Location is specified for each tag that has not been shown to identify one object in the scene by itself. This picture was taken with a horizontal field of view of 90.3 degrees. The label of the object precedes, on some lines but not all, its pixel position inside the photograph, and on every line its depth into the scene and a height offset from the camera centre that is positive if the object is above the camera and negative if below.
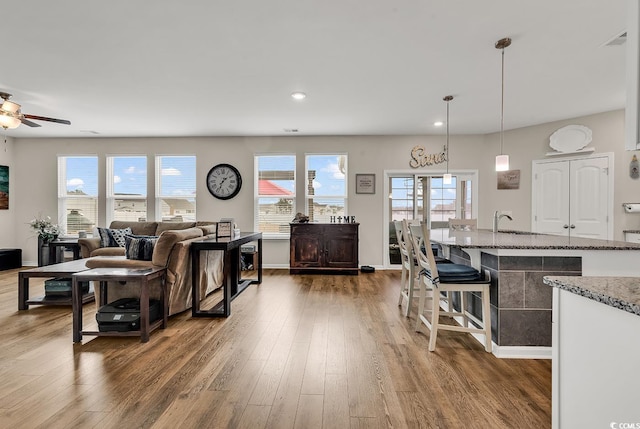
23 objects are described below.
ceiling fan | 3.53 +1.10
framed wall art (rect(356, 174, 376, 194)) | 6.21 +0.60
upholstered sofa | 3.19 -0.56
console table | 3.39 -0.66
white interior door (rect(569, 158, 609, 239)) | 4.77 +0.27
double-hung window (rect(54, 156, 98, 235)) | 6.53 +0.39
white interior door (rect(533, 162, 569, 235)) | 5.14 +0.29
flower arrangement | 5.30 -0.32
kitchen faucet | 3.52 -0.05
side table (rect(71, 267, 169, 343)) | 2.75 -0.74
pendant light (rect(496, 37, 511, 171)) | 3.20 +0.52
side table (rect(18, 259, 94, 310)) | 3.28 -0.74
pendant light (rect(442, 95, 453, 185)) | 4.06 +1.16
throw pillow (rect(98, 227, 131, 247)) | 4.99 -0.41
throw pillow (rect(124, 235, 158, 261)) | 3.46 -0.39
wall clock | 6.35 +0.64
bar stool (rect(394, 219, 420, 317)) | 3.34 -0.51
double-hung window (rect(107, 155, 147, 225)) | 6.51 +0.54
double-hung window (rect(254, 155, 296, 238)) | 6.36 +0.40
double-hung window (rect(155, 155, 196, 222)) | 6.48 +0.50
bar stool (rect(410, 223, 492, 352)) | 2.56 -0.56
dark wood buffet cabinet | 5.68 -0.61
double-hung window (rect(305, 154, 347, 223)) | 6.30 +0.54
